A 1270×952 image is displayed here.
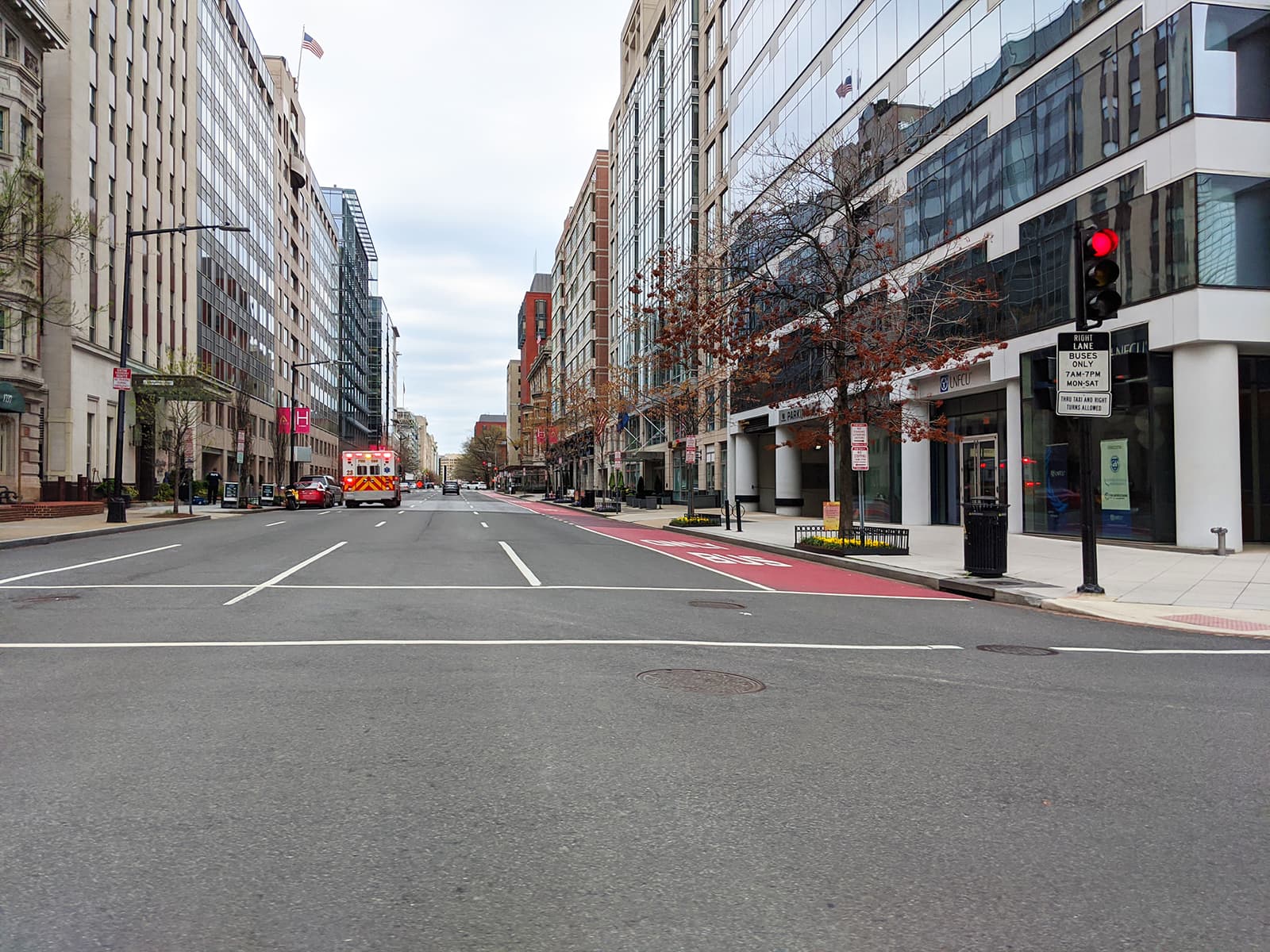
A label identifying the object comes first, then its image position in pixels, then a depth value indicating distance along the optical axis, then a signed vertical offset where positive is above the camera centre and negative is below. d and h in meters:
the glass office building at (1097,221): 18.11 +6.06
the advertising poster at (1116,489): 19.70 -0.10
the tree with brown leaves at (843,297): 19.45 +4.36
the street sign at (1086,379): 12.27 +1.44
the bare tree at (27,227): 17.75 +5.47
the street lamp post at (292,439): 68.38 +3.67
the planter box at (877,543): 18.45 -1.26
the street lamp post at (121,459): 27.48 +0.89
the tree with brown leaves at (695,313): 21.08 +4.21
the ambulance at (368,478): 48.72 +0.50
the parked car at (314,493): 48.28 -0.35
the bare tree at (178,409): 34.31 +3.17
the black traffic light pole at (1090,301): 11.69 +2.44
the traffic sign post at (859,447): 18.83 +0.82
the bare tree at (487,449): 176.62 +7.75
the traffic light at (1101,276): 11.59 +2.73
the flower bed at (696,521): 31.84 -1.26
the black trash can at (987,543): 14.00 -0.91
